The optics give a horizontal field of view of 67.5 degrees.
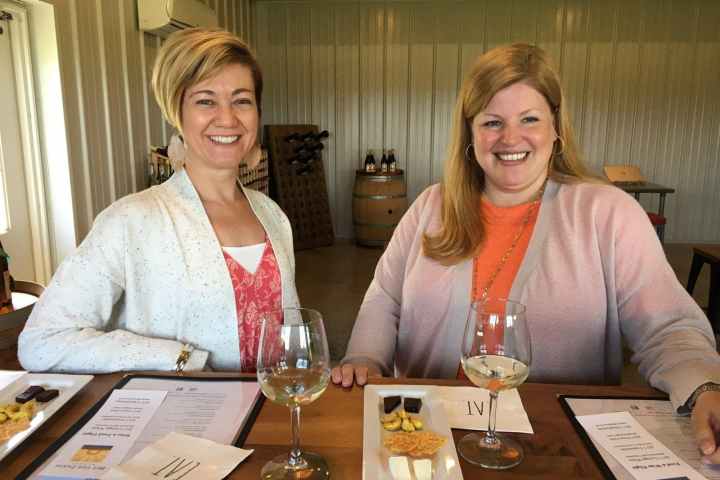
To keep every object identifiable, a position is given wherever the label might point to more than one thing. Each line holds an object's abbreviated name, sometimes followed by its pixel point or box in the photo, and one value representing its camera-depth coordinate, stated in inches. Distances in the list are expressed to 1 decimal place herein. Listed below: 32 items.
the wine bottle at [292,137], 252.1
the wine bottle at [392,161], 261.7
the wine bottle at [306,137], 257.1
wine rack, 247.1
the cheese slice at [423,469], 32.9
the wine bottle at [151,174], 152.6
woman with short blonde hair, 49.1
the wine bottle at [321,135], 262.8
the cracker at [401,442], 35.2
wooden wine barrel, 247.6
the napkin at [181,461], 33.1
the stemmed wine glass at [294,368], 32.4
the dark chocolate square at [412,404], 40.9
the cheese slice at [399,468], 32.9
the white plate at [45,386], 36.5
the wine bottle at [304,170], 257.0
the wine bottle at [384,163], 261.6
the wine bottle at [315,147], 261.4
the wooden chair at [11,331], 58.5
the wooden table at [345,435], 34.2
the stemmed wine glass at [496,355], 35.2
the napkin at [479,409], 39.3
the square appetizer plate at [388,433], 33.4
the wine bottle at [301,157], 254.2
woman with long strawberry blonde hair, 56.1
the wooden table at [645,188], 210.2
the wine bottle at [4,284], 66.1
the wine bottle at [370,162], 260.3
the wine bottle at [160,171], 147.9
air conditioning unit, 143.4
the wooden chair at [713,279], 143.4
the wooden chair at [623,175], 230.8
